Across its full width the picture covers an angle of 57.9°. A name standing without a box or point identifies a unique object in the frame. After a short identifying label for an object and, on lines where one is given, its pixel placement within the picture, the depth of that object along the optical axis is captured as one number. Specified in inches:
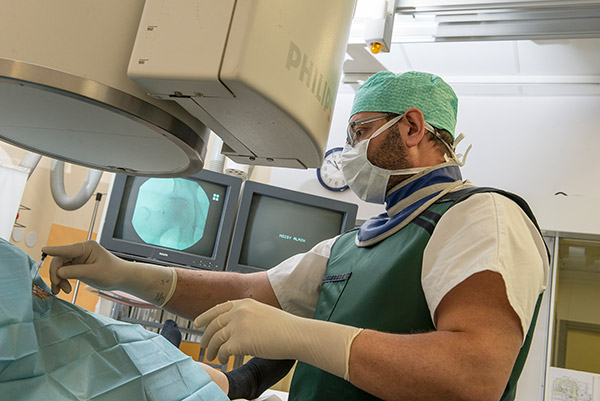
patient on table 33.4
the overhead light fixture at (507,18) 98.0
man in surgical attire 39.1
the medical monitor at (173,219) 119.0
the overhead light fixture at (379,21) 102.3
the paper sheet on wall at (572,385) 129.6
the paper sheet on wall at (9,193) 116.7
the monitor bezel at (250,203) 126.6
